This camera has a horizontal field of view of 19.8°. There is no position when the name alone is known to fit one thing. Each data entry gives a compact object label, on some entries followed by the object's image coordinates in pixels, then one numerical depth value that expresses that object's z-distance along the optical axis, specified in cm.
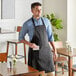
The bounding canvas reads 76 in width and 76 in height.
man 315
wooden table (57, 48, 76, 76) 396
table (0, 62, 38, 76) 264
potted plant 547
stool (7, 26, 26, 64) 522
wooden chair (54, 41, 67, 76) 459
